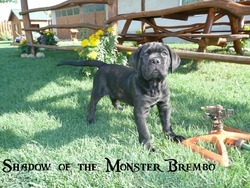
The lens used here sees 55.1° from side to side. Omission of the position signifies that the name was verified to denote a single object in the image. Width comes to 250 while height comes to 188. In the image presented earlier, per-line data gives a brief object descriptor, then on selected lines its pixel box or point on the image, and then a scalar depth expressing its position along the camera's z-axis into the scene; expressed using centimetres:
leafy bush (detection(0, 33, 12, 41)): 2745
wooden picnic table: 300
